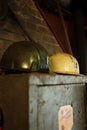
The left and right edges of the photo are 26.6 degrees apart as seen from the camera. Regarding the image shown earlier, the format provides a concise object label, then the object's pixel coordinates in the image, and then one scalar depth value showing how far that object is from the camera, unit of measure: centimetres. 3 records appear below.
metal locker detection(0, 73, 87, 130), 72
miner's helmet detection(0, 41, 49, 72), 89
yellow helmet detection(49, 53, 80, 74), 107
